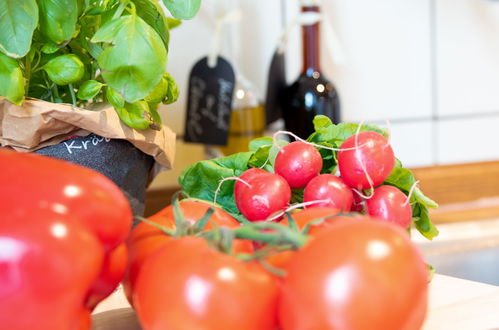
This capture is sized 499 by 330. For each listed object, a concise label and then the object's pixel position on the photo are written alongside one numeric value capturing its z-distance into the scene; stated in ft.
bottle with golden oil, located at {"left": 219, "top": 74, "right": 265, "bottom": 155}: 3.25
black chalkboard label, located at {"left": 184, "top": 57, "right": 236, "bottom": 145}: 2.97
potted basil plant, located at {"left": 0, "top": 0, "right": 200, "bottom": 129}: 1.33
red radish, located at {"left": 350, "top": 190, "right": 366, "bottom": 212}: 1.47
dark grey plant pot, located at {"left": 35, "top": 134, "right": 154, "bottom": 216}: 1.64
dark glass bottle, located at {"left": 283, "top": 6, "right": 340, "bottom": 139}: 3.13
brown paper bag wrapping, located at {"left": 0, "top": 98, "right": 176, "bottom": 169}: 1.55
